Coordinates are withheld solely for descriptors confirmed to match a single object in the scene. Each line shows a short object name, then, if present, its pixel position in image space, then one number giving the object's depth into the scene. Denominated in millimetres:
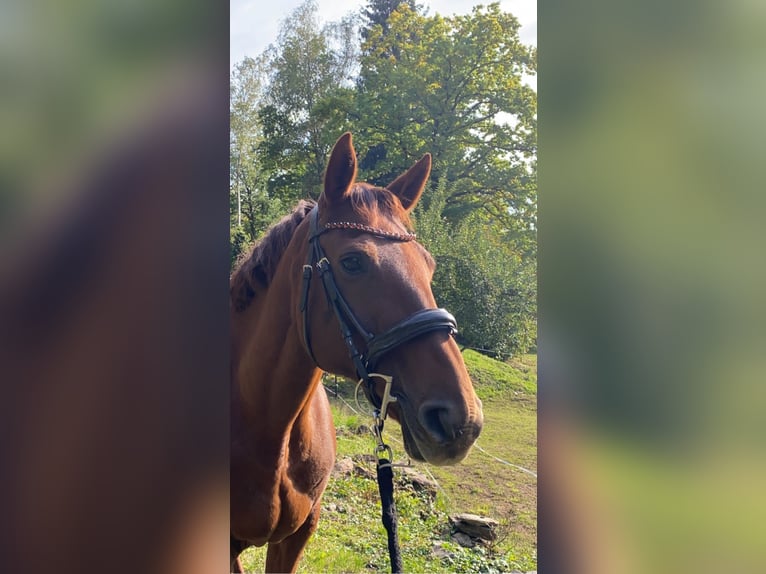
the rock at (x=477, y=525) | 1896
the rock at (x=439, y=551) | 1913
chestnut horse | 1477
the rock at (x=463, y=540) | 1907
